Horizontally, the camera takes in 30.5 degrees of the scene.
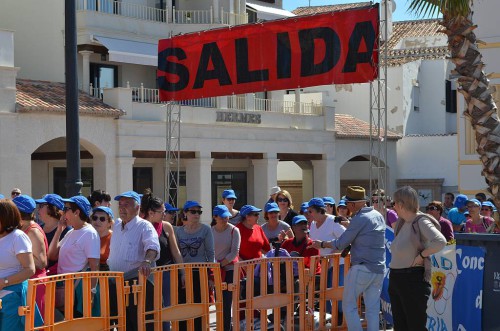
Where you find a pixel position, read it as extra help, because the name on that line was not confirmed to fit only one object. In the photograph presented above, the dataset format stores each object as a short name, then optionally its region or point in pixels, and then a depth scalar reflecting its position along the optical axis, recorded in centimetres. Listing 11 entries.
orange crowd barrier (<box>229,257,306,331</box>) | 997
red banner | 1541
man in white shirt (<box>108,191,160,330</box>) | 921
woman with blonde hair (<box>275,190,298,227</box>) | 1384
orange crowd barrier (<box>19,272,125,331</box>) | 767
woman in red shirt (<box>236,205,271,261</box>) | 1175
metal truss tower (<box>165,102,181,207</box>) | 1854
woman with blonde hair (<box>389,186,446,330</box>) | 883
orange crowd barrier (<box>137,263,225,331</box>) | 899
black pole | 1229
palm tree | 1255
